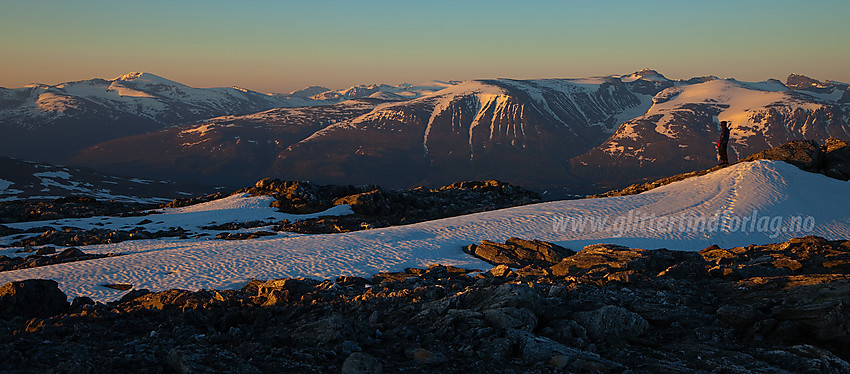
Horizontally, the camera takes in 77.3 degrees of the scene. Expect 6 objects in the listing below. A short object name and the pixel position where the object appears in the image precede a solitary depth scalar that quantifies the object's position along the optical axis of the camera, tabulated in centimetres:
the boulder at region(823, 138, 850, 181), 4859
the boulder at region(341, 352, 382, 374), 1020
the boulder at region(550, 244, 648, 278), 2152
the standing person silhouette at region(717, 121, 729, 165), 4919
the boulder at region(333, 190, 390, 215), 4922
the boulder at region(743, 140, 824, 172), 4872
